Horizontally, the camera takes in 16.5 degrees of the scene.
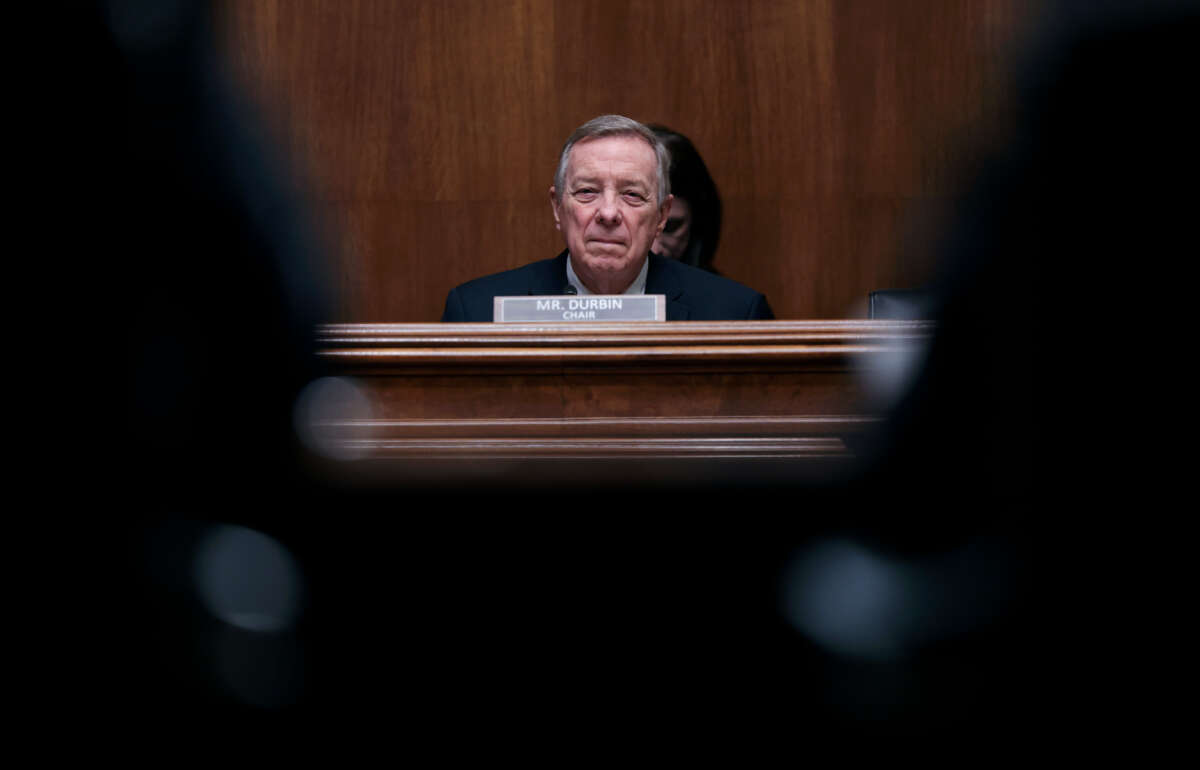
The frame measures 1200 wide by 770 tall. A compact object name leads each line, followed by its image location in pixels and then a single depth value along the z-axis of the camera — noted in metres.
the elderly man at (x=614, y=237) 5.82
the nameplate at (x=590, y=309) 5.31
